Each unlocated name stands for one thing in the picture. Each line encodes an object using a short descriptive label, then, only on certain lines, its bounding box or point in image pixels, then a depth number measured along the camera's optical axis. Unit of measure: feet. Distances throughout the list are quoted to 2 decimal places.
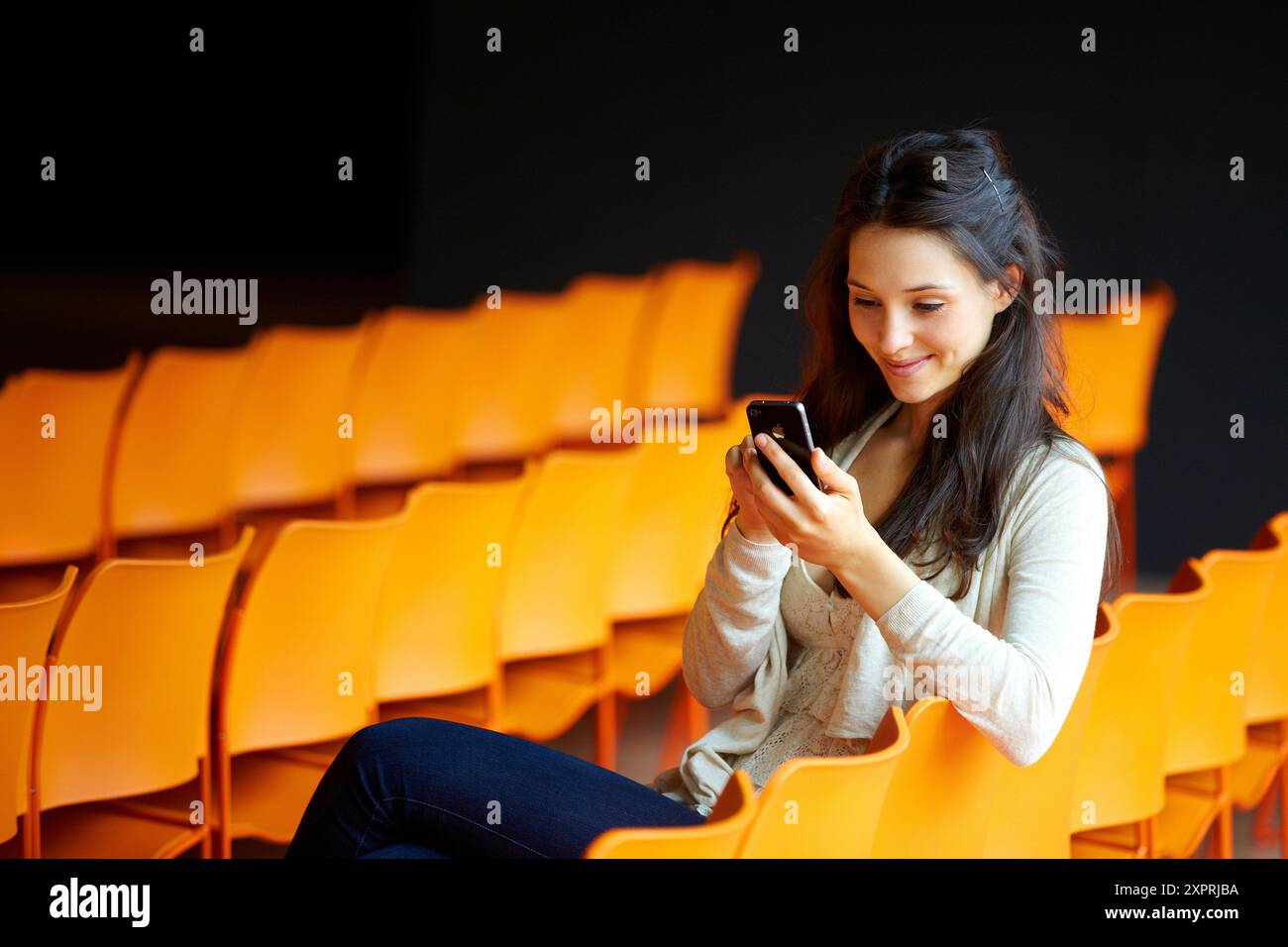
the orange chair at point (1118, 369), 17.12
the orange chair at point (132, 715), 8.42
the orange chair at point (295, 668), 9.33
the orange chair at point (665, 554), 12.13
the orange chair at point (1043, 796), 7.14
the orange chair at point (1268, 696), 9.97
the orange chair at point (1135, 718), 8.03
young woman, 6.13
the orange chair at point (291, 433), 14.96
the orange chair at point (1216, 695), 9.06
